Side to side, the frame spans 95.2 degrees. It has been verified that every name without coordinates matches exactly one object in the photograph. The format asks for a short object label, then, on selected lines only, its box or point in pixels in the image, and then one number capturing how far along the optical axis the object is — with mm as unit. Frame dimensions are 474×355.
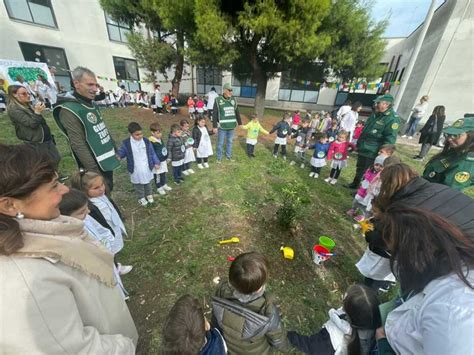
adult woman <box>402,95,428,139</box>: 9348
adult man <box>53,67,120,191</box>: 2879
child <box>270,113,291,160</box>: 6801
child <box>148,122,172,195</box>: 4496
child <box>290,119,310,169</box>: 7164
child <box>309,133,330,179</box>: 5848
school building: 9570
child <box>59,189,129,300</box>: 1858
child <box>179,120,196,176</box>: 5617
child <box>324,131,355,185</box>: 5535
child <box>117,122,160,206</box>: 3947
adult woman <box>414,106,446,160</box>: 6949
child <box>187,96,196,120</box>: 13375
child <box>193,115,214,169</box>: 5941
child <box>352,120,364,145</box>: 8203
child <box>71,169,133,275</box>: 2453
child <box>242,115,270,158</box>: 6770
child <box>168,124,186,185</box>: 5039
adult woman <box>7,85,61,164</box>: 3820
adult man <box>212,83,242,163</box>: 6141
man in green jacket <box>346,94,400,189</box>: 4453
